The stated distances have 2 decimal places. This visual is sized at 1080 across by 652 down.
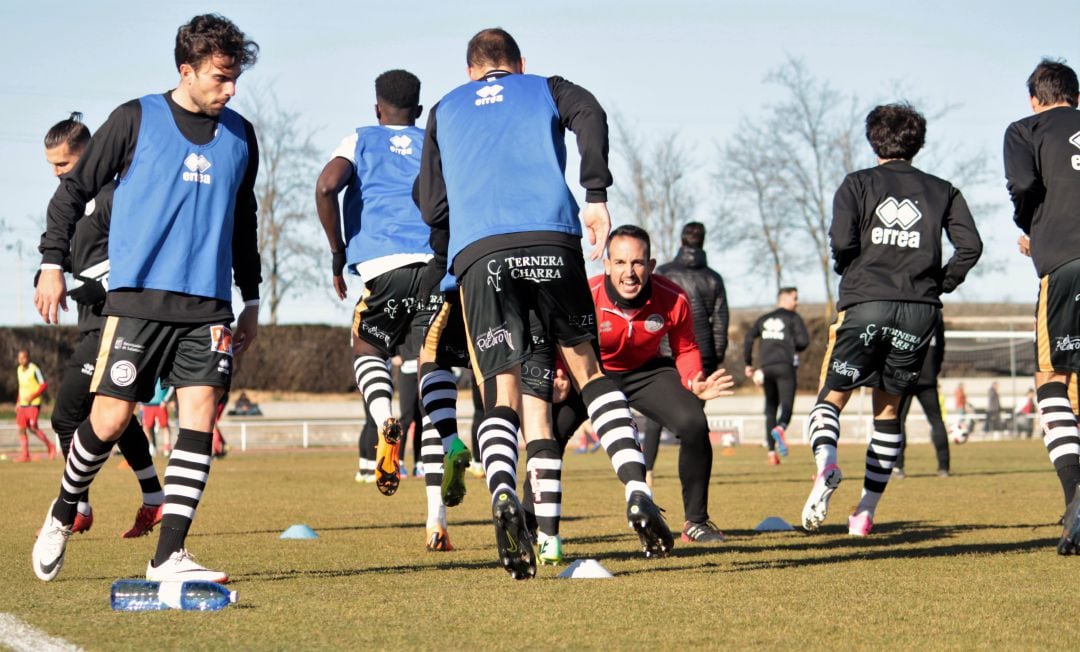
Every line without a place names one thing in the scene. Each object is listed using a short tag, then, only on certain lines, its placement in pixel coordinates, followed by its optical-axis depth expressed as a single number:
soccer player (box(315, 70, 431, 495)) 15.47
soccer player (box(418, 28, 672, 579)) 10.79
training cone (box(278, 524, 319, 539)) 16.17
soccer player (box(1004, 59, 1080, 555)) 14.03
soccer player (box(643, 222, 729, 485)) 24.45
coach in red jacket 15.12
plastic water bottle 9.66
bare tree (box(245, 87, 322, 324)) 99.81
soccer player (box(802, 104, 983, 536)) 15.15
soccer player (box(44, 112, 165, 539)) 14.95
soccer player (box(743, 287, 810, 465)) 37.09
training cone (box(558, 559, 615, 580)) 11.34
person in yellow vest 45.62
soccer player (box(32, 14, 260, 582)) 10.78
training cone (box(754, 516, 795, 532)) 16.73
